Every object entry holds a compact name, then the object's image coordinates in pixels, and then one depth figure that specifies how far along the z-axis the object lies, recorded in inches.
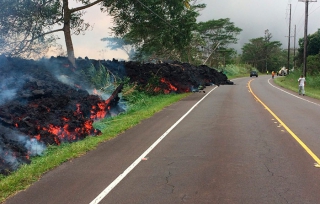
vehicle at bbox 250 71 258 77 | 2807.3
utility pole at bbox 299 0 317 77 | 1388.8
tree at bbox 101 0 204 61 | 797.2
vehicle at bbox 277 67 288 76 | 3263.3
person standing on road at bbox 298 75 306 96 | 1034.7
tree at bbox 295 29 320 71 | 2087.8
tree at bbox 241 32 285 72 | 4478.3
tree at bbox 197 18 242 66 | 2859.3
